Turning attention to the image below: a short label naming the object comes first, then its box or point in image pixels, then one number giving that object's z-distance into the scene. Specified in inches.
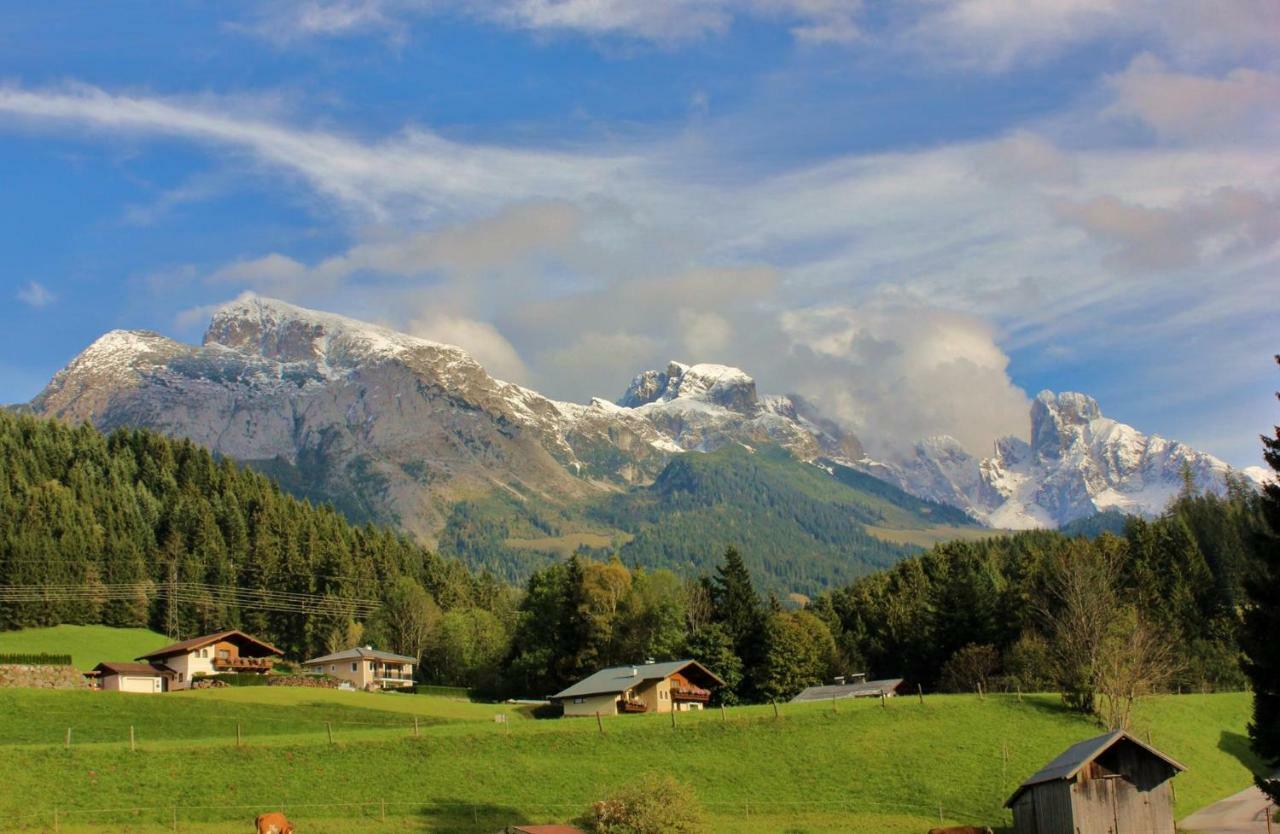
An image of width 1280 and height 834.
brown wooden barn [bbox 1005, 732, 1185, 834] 2466.8
